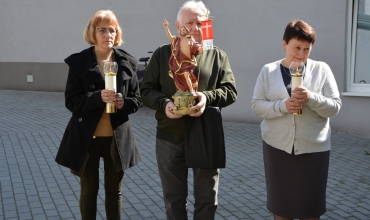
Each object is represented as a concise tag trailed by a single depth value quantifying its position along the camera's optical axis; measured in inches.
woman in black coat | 156.9
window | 358.9
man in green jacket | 145.7
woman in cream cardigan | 144.6
